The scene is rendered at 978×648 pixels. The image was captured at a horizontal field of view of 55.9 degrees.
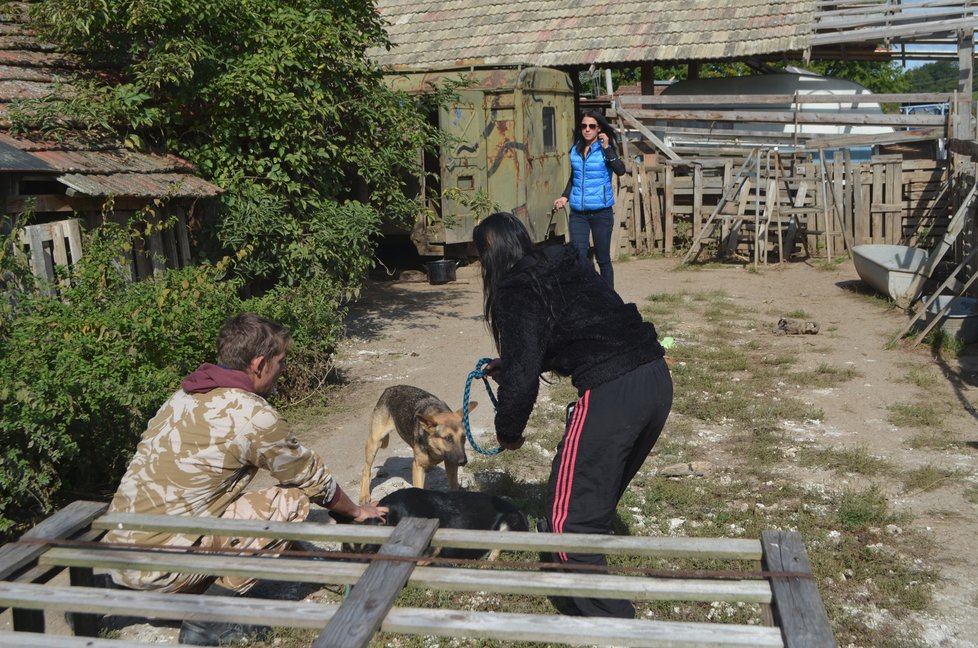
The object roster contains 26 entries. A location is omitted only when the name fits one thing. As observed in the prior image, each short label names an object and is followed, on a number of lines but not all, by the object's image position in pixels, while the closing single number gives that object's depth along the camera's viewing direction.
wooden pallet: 2.36
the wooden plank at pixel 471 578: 2.58
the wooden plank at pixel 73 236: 6.66
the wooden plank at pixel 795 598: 2.31
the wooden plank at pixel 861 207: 14.17
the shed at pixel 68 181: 6.47
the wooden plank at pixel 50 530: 3.05
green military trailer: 12.76
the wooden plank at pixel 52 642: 2.32
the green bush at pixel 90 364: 4.73
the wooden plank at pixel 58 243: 6.50
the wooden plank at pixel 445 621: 2.33
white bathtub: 10.82
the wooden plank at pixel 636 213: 15.34
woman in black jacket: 3.73
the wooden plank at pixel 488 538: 2.84
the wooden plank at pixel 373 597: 2.35
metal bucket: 13.45
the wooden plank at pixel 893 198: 13.99
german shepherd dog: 5.16
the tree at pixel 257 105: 7.72
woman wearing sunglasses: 8.98
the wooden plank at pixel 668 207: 15.17
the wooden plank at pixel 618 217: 15.34
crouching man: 3.90
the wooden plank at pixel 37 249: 6.24
